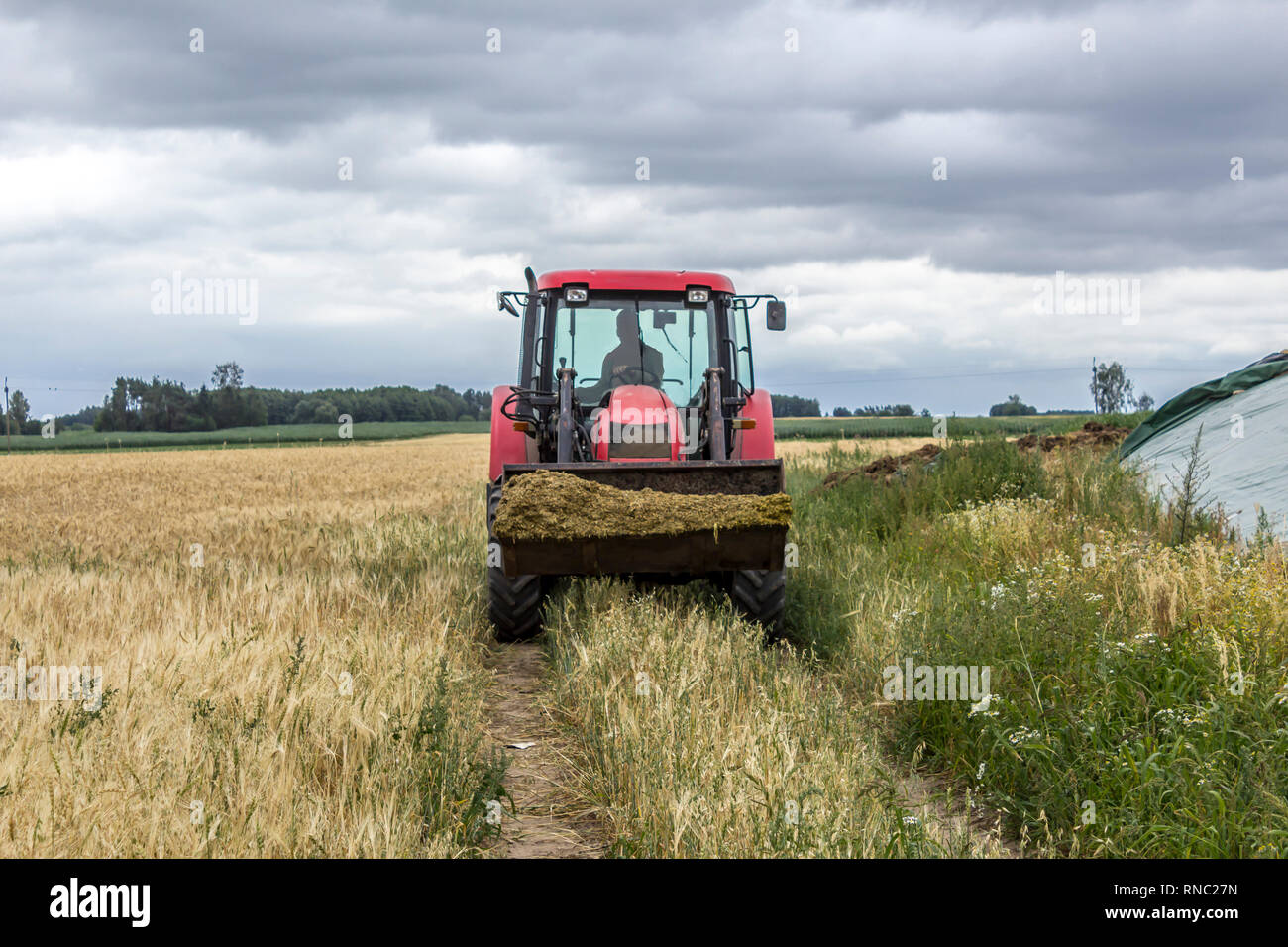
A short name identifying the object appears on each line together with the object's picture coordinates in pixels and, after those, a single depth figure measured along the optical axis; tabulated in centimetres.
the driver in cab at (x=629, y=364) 820
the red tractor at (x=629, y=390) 748
